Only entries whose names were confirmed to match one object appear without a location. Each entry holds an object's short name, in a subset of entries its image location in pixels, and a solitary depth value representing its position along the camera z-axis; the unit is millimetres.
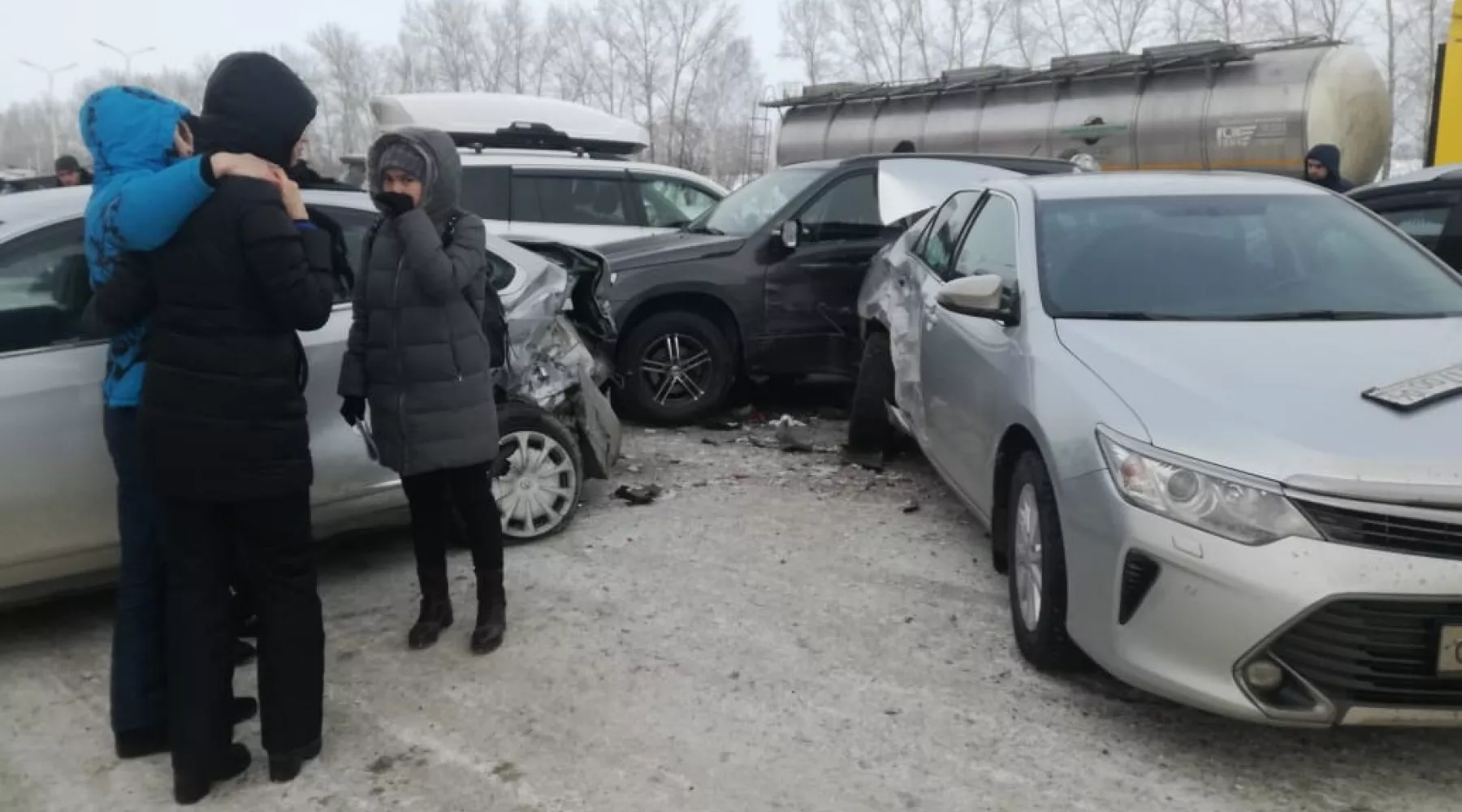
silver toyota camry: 2705
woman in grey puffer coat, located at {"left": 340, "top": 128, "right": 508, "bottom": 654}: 3543
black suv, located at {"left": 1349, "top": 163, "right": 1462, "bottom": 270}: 5738
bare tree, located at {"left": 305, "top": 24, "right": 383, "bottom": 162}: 65000
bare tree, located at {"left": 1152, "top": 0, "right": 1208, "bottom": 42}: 40844
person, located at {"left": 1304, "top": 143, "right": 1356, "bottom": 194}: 8227
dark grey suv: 7102
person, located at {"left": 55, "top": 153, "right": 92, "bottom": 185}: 10922
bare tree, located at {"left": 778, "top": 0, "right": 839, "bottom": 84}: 51281
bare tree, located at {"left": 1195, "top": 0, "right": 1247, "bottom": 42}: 39906
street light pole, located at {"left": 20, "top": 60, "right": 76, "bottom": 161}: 58384
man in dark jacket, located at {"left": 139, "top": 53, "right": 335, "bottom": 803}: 2805
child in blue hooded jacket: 2766
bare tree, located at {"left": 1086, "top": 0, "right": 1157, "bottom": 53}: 43125
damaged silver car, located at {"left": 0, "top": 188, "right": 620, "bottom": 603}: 3660
